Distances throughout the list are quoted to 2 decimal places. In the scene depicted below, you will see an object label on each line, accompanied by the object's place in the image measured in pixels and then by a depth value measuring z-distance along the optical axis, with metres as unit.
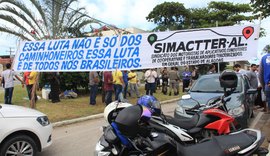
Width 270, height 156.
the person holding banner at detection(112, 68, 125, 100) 8.50
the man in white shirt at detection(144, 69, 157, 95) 10.65
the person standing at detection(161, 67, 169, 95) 12.71
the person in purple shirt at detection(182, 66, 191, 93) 12.99
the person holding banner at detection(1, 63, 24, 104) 8.15
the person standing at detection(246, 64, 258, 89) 7.41
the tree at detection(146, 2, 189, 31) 27.62
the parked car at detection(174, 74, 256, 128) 4.79
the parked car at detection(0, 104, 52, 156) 3.60
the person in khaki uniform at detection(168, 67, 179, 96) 11.93
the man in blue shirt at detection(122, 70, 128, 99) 10.23
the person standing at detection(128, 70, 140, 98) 11.28
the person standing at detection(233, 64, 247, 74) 8.29
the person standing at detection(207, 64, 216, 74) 10.18
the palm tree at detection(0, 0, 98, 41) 9.52
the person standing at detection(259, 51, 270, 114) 4.46
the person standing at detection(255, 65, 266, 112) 7.46
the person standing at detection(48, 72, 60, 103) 9.24
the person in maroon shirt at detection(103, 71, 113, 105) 8.36
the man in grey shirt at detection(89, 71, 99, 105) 8.83
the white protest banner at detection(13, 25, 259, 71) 4.86
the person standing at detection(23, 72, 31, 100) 8.64
